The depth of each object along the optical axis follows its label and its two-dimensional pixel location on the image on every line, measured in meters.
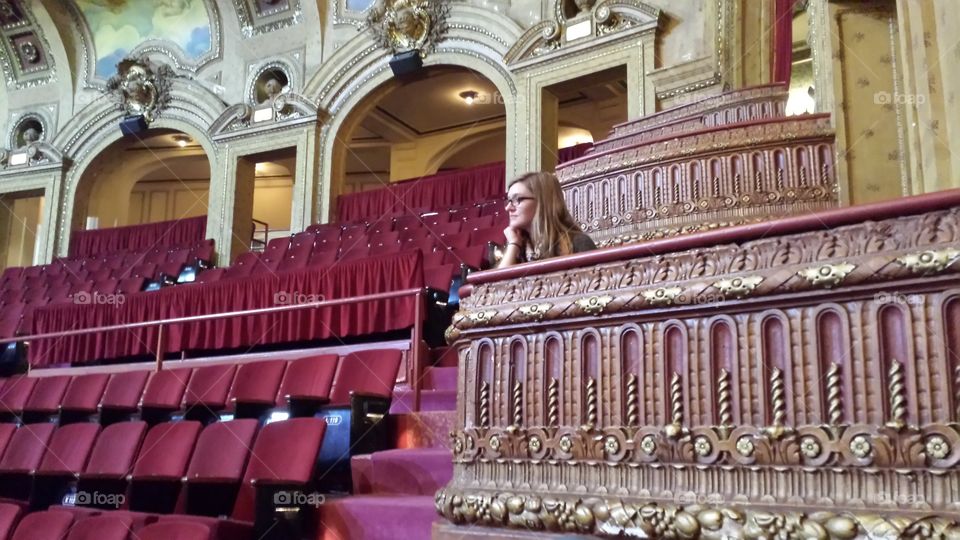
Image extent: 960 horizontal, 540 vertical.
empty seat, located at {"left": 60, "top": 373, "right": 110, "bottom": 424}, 6.86
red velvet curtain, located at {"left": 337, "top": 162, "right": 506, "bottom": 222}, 14.88
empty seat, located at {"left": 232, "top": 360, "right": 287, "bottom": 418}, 6.29
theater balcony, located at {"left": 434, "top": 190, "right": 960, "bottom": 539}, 2.92
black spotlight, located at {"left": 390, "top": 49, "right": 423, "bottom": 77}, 14.66
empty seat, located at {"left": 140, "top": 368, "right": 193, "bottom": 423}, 6.30
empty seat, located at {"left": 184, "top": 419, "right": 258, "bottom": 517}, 5.13
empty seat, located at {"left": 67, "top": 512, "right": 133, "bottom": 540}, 4.61
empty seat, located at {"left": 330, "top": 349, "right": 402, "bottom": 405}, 5.92
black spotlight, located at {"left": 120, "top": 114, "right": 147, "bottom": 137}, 17.40
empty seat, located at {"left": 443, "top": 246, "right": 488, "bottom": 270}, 9.71
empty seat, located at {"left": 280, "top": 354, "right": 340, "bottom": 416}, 6.07
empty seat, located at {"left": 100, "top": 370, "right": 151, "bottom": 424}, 6.54
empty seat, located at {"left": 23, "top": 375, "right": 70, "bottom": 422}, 7.15
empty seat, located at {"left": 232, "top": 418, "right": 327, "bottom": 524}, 4.65
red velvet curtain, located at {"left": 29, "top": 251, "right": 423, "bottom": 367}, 9.24
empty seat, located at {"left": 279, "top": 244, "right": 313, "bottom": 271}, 12.45
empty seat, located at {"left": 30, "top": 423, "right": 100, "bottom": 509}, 5.93
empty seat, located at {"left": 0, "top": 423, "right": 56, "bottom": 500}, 6.17
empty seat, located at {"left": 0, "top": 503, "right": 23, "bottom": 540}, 5.12
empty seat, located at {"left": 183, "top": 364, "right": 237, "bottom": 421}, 6.15
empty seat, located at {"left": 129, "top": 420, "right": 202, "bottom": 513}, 5.31
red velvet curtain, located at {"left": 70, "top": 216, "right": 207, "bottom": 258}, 17.52
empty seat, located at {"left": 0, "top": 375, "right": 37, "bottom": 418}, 7.30
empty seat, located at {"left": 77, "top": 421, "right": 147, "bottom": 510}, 5.61
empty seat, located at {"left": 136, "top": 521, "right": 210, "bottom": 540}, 4.34
